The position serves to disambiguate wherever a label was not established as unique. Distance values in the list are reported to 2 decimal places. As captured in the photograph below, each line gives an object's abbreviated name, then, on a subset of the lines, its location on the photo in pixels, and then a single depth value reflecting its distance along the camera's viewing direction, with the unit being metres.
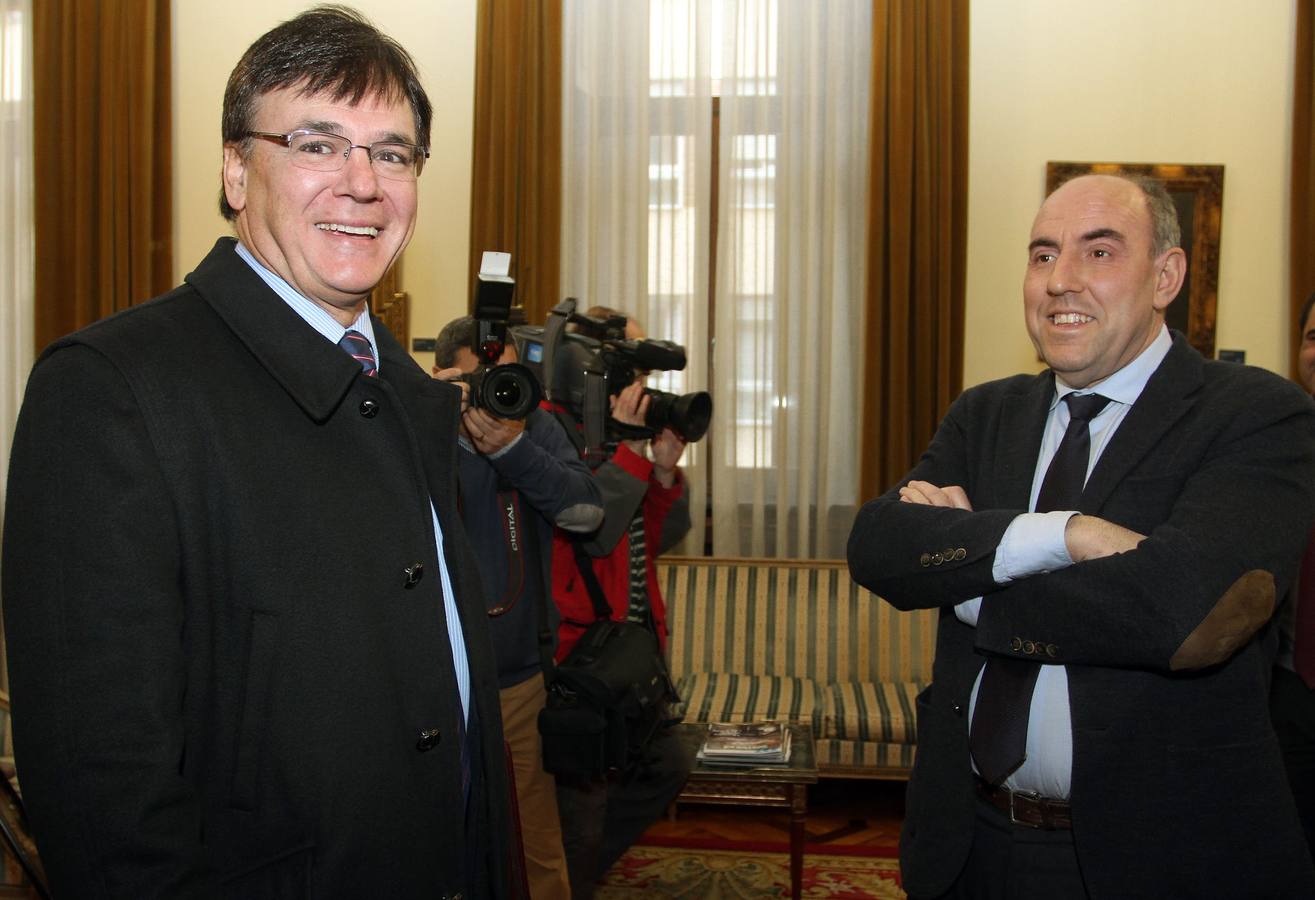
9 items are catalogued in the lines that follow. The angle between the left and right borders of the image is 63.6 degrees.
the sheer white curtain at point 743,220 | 4.65
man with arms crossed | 1.34
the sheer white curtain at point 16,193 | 4.86
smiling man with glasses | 0.87
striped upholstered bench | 4.09
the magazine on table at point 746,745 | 3.15
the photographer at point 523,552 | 2.33
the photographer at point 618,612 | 2.59
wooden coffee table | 3.08
